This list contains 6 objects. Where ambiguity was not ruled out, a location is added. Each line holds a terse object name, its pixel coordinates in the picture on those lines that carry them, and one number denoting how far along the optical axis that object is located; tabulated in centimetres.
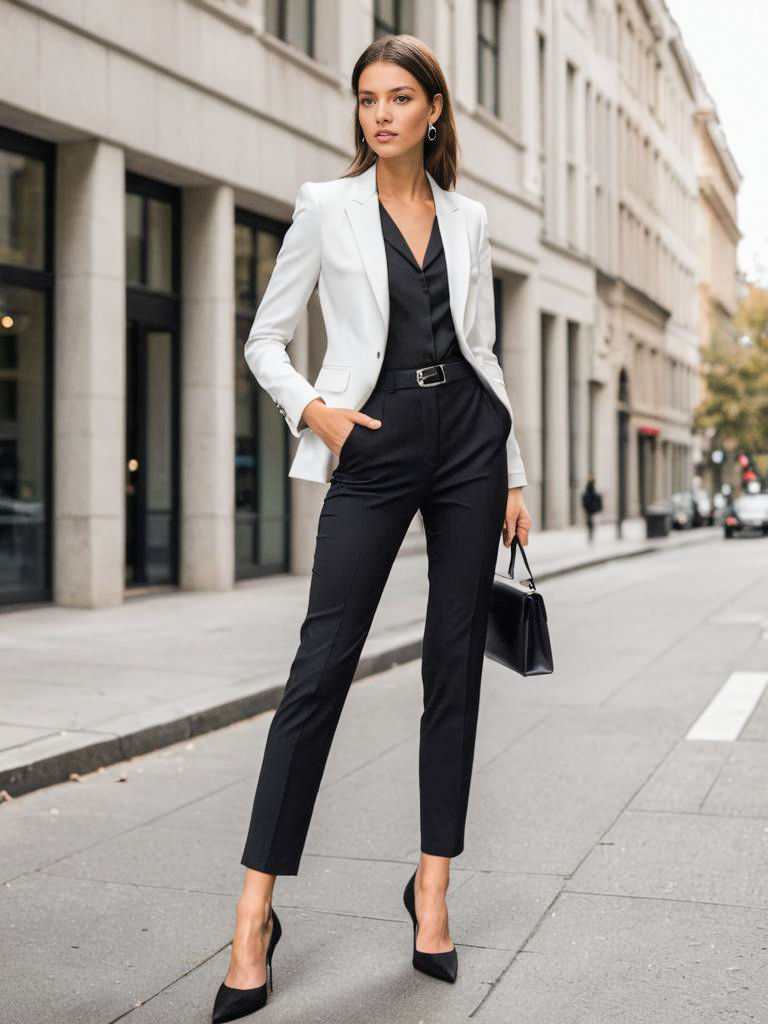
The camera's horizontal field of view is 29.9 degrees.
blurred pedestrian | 2733
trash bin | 3291
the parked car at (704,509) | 4528
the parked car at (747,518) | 3722
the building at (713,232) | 6986
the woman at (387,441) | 327
